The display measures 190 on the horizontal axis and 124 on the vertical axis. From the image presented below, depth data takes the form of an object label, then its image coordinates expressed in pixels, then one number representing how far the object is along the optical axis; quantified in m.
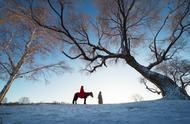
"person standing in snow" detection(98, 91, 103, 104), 18.14
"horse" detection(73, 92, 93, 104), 14.64
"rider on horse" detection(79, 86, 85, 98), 14.55
